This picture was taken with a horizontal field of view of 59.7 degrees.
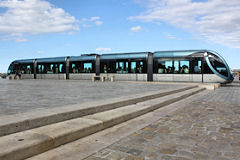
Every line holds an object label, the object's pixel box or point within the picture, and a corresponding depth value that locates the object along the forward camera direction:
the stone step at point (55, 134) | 2.76
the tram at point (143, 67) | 17.56
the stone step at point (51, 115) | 3.34
